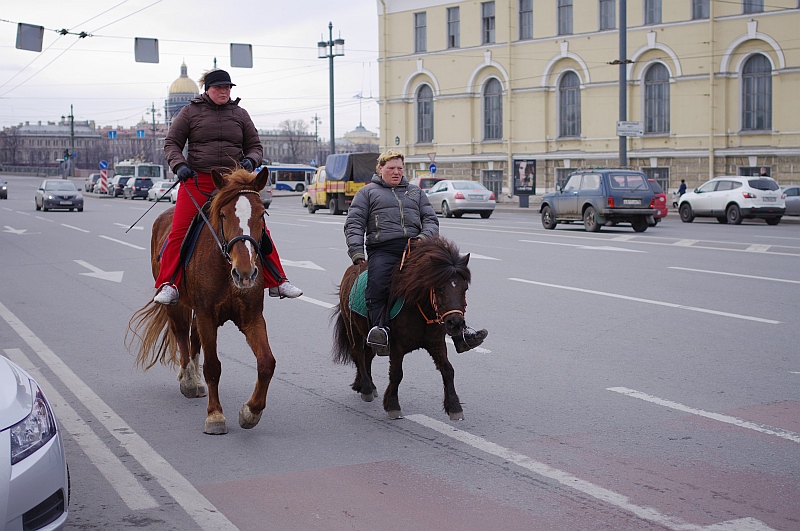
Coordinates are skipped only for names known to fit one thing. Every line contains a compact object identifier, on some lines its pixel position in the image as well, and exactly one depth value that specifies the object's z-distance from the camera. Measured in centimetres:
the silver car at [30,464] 377
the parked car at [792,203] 3547
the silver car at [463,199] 3662
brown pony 639
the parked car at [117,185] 7600
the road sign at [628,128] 3588
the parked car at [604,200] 2719
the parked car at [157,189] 5741
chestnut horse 617
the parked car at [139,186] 6938
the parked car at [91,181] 8975
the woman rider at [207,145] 695
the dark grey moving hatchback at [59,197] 4356
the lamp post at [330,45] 5682
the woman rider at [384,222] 687
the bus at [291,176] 9438
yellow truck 4159
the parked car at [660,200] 3344
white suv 3186
